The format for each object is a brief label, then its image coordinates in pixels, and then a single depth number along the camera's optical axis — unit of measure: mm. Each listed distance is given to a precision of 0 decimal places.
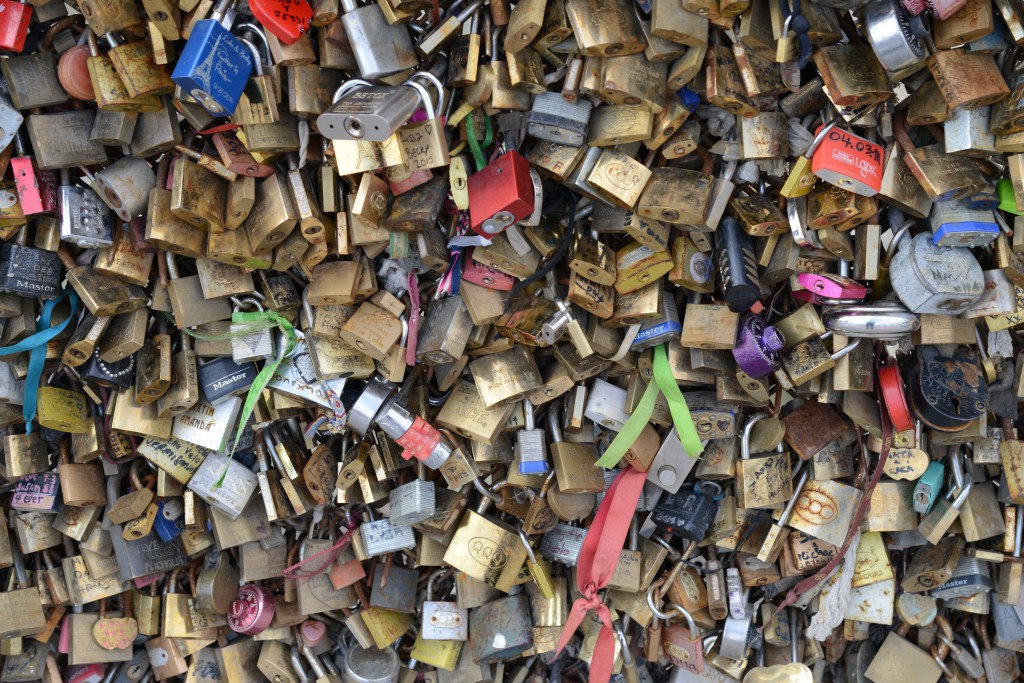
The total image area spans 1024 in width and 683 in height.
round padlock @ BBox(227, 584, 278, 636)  2322
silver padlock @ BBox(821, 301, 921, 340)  1921
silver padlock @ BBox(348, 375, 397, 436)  2123
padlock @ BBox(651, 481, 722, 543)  2191
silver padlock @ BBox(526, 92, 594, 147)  1906
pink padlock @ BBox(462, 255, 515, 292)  2023
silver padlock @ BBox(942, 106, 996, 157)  1803
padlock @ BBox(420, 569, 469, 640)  2314
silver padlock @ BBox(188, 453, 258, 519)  2199
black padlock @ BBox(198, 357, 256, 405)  2131
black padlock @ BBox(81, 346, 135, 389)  2084
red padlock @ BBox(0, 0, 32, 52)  1854
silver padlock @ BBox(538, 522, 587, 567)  2256
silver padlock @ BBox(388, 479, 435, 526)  2145
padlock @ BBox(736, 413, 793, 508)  2146
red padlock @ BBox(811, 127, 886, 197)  1815
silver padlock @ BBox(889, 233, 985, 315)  1890
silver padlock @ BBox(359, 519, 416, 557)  2252
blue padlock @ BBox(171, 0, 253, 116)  1728
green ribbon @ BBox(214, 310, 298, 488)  2088
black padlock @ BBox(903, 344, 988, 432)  2000
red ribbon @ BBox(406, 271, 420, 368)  2062
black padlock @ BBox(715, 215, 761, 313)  1914
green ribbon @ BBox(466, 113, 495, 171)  1936
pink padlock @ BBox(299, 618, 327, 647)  2387
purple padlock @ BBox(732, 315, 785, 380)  1974
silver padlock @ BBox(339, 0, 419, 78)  1800
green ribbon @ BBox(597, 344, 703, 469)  2037
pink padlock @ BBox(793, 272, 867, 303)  1950
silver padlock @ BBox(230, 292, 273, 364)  2100
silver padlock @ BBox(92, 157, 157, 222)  1931
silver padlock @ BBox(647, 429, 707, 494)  2184
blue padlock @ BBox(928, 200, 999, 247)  1880
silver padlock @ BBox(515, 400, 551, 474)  2123
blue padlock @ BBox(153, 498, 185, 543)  2266
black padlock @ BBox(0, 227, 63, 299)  1983
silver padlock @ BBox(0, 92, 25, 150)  1911
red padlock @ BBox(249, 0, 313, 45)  1735
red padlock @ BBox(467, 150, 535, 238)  1849
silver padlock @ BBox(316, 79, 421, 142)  1627
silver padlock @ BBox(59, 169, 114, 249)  1942
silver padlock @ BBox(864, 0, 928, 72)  1715
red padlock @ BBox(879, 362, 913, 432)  2033
